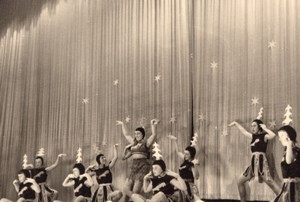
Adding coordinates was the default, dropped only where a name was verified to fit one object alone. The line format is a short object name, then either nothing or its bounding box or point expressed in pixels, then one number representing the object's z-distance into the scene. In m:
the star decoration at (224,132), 8.44
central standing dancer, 9.09
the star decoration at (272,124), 7.76
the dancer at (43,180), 10.56
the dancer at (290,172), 6.69
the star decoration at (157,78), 9.74
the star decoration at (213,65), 8.79
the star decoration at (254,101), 8.09
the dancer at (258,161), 7.49
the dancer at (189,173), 7.98
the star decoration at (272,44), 8.04
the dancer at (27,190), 9.94
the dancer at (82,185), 9.40
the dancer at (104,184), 9.22
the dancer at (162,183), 7.47
